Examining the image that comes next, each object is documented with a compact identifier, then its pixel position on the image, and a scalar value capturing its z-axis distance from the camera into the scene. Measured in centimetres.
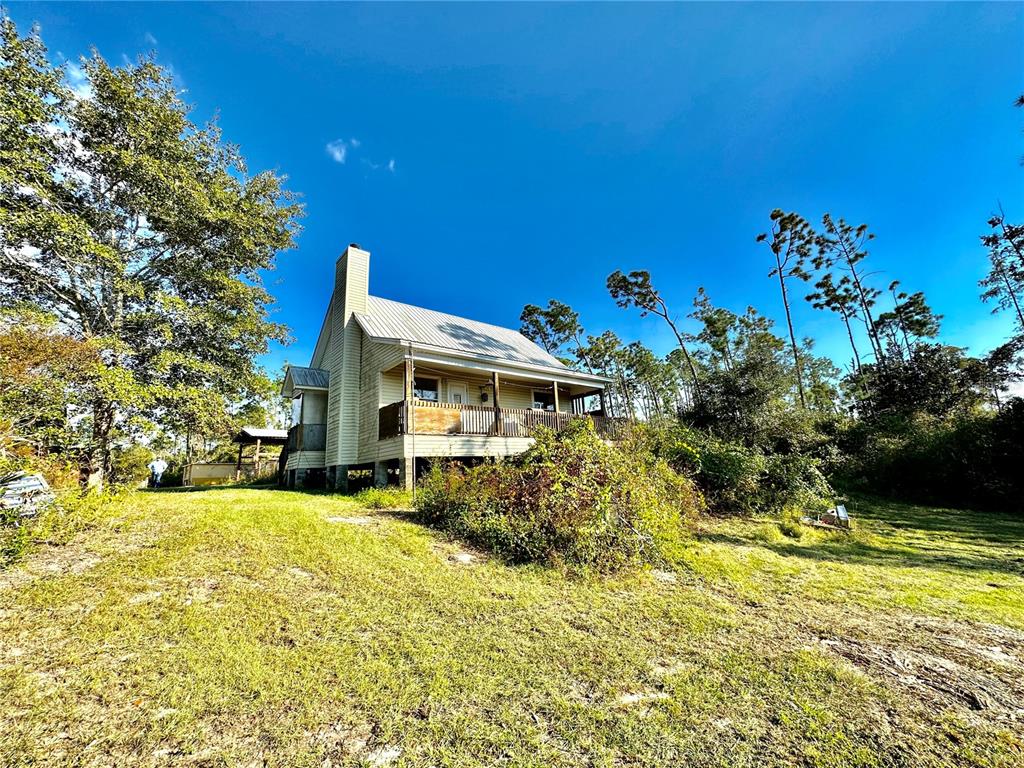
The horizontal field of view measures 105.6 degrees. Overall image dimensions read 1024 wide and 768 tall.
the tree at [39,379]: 592
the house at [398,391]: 1167
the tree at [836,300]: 2830
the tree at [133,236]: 977
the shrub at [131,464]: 1201
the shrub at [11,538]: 385
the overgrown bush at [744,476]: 1020
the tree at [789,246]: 2570
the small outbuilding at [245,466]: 2055
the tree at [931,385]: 1925
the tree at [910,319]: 2691
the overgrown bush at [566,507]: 541
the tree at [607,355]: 3341
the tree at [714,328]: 2903
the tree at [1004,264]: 1569
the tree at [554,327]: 3288
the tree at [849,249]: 2681
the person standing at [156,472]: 1717
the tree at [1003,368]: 1884
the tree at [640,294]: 2838
